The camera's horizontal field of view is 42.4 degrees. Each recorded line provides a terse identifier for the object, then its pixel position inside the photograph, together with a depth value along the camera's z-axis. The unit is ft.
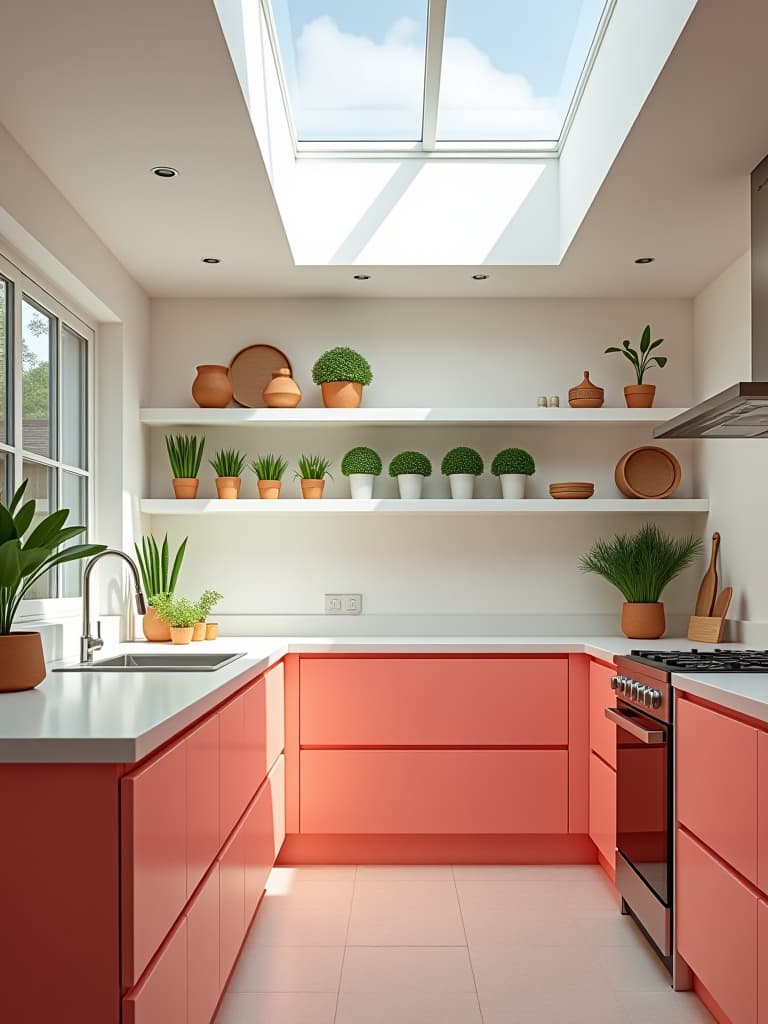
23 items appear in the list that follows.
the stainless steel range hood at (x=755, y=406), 8.89
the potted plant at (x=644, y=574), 13.05
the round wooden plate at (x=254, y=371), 13.92
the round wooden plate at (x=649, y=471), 13.62
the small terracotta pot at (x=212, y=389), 13.50
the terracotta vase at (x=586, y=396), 13.38
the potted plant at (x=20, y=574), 6.75
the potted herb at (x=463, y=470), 13.42
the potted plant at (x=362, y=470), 13.37
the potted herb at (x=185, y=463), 13.46
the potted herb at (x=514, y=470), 13.38
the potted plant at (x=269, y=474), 13.43
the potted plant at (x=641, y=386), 13.33
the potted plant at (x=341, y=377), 13.33
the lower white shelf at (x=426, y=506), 13.10
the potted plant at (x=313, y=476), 13.43
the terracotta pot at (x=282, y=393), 13.37
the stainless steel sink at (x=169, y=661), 9.86
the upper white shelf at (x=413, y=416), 13.23
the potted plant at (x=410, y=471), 13.39
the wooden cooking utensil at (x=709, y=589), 12.69
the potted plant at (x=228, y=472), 13.39
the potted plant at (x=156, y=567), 13.29
